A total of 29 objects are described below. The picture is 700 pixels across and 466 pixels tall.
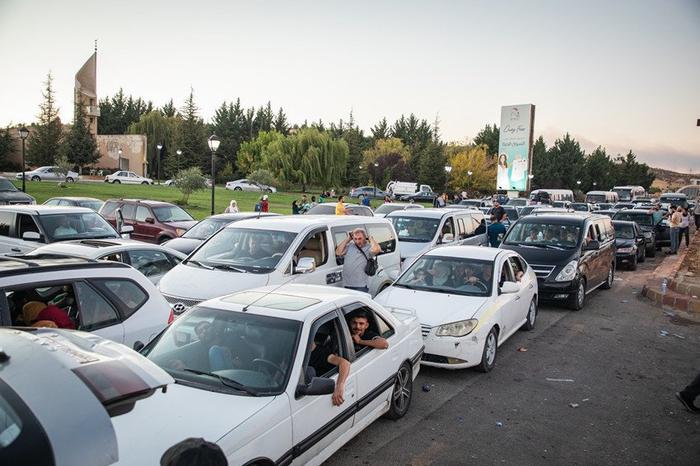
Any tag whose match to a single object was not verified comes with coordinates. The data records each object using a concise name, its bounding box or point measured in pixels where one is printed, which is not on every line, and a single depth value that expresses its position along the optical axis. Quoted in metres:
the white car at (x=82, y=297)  4.75
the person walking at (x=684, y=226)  22.08
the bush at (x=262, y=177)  52.50
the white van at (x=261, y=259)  8.06
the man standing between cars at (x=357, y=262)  8.80
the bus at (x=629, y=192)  66.74
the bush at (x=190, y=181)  34.69
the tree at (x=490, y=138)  95.50
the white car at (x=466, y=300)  7.48
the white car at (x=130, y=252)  8.45
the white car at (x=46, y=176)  50.25
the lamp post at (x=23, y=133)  28.50
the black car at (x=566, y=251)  11.77
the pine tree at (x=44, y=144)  66.06
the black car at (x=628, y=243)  18.34
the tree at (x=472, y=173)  74.38
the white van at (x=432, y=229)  13.92
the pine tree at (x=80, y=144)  61.75
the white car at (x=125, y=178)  54.78
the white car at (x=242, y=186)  63.11
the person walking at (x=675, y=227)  21.19
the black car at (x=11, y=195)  24.23
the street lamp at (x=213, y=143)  20.37
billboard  55.25
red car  16.67
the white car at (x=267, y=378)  3.58
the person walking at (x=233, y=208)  20.75
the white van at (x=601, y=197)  47.91
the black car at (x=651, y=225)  22.39
